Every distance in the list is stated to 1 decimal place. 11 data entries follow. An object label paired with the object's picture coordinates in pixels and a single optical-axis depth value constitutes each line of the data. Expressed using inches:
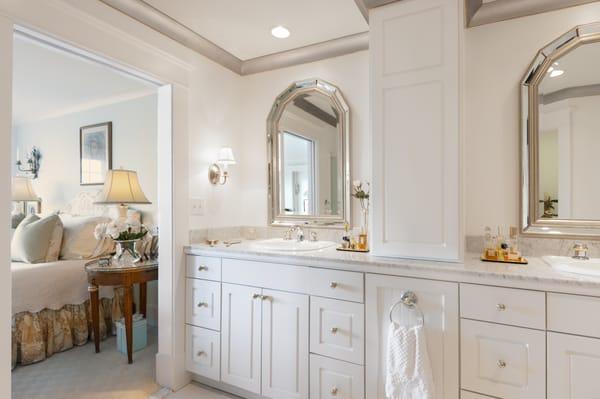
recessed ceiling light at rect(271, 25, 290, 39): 88.0
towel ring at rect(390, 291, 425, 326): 61.6
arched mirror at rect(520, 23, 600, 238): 68.7
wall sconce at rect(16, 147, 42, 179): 168.2
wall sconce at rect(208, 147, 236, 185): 97.4
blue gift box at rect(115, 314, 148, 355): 104.0
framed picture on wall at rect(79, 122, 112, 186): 139.2
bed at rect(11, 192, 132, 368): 95.9
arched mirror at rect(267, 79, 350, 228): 95.3
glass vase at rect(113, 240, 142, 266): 103.1
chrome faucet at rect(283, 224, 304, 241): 96.0
